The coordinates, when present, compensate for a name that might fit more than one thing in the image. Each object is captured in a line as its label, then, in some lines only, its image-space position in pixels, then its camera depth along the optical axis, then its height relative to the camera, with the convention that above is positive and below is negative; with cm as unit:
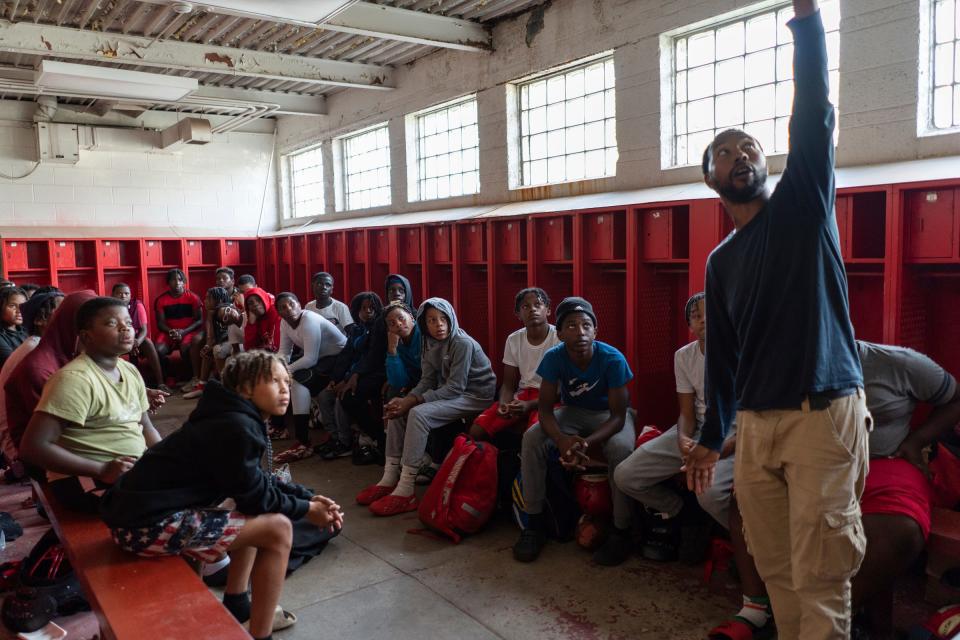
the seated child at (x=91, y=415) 280 -60
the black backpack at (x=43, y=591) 305 -142
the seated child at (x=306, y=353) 623 -81
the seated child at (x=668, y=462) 368 -108
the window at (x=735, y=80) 505 +131
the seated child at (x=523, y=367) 466 -76
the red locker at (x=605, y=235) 526 +15
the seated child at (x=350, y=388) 589 -106
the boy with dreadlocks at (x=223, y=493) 251 -82
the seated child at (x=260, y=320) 736 -58
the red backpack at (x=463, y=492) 416 -139
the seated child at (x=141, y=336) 877 -85
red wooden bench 213 -108
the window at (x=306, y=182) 1120 +133
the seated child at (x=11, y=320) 507 -36
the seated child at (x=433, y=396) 483 -98
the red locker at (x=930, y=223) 342 +12
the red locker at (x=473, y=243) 657 +15
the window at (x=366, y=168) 966 +132
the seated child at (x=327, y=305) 745 -45
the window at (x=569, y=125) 650 +127
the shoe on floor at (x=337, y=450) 599 -160
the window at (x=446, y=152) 816 +129
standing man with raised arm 191 -32
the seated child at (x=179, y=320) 938 -72
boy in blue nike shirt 388 -94
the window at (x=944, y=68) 419 +107
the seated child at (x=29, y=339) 379 -40
